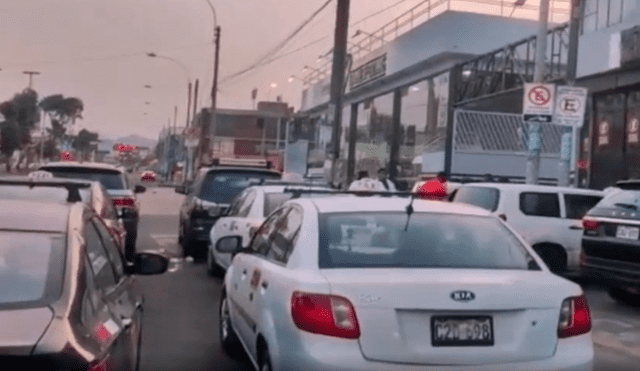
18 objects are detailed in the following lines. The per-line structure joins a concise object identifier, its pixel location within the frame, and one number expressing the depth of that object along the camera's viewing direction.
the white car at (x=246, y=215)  11.88
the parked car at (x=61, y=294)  3.32
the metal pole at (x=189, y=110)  82.00
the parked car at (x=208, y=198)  15.70
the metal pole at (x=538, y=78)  19.25
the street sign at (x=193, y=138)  59.62
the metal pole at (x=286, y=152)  61.34
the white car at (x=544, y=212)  14.41
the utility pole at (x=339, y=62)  24.28
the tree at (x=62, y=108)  92.75
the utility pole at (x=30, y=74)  80.81
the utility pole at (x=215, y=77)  48.22
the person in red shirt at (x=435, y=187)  13.86
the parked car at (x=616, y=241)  11.20
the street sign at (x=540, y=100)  18.23
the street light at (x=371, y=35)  38.85
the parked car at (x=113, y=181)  15.23
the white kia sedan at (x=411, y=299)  4.94
